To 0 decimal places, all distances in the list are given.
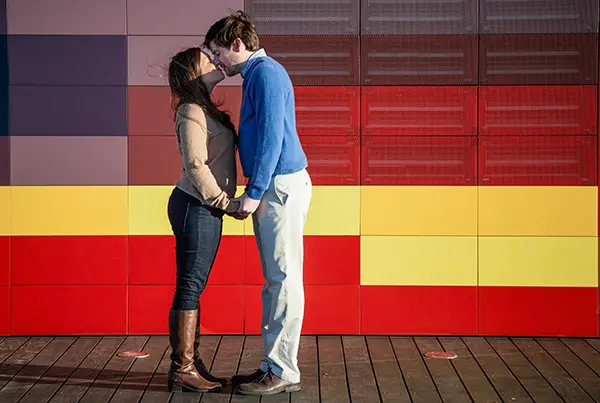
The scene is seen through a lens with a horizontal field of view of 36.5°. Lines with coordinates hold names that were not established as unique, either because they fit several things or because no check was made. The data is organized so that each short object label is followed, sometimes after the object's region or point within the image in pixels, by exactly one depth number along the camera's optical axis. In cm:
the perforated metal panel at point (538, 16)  438
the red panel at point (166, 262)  445
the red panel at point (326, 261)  445
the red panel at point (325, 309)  447
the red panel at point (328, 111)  442
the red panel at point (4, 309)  445
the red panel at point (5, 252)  444
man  321
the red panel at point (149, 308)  446
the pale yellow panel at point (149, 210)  442
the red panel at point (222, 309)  446
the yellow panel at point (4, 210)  443
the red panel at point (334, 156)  443
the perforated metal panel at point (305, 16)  439
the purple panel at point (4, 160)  441
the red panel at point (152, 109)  441
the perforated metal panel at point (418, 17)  439
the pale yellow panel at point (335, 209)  443
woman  323
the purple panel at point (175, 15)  439
